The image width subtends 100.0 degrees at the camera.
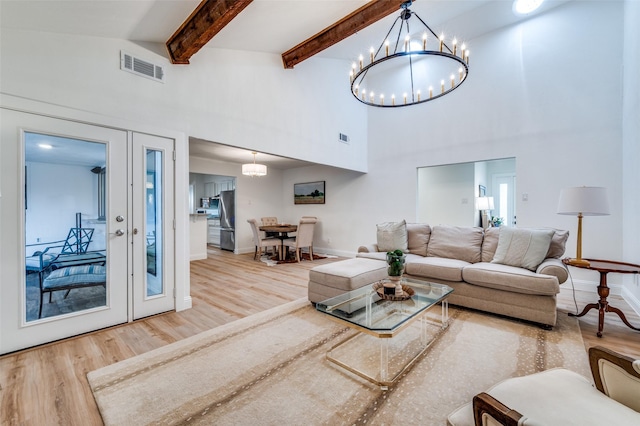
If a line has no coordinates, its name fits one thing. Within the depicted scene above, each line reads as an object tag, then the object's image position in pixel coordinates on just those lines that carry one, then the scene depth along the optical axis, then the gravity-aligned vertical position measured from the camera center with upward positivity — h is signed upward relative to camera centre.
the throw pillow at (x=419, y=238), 4.00 -0.43
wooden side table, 2.39 -0.69
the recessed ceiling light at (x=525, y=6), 3.87 +2.98
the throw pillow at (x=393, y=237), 4.03 -0.41
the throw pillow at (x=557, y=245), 3.06 -0.40
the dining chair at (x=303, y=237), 5.78 -0.60
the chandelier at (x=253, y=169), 5.46 +0.83
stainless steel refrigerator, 6.98 -0.26
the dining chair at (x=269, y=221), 6.61 -0.31
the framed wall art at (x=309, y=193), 6.93 +0.46
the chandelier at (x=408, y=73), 4.93 +2.80
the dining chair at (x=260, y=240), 5.86 -0.67
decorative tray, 2.23 -0.72
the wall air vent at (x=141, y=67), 2.61 +1.45
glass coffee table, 1.75 -0.78
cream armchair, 0.87 -0.69
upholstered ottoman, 2.91 -0.76
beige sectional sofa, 2.58 -0.65
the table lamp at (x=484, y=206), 5.74 +0.08
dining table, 5.82 -0.45
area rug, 1.49 -1.12
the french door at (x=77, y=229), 2.13 -0.17
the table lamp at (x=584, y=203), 2.50 +0.06
